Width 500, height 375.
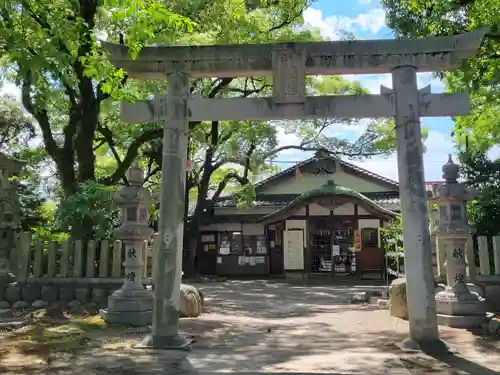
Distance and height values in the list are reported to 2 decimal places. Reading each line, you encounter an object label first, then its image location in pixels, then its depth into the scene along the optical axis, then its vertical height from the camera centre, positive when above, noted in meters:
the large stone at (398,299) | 9.73 -0.95
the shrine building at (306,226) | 22.25 +1.52
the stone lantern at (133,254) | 8.63 +0.04
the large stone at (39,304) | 10.22 -1.06
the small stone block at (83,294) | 10.22 -0.84
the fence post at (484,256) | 9.65 -0.04
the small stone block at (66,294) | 10.38 -0.84
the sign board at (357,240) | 22.28 +0.69
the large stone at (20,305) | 10.26 -1.08
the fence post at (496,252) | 9.57 +0.04
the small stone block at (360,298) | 13.55 -1.29
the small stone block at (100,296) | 10.05 -0.87
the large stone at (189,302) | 9.71 -0.99
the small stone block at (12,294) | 10.54 -0.85
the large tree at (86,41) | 5.96 +3.70
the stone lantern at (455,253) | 8.60 +0.03
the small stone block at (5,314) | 9.10 -1.16
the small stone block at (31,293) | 10.51 -0.83
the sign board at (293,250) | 22.47 +0.26
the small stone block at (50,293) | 10.42 -0.82
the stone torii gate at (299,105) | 6.69 +2.30
